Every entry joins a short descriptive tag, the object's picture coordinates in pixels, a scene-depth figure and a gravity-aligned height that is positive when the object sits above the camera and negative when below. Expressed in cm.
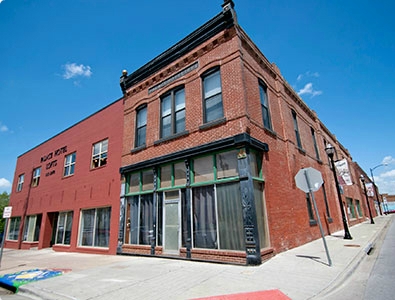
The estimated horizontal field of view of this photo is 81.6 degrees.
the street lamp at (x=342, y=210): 1195 +7
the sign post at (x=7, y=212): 1069 +68
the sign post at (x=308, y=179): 720 +104
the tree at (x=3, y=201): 4541 +560
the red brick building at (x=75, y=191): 1363 +235
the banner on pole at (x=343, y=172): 1873 +312
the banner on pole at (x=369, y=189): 3189 +295
